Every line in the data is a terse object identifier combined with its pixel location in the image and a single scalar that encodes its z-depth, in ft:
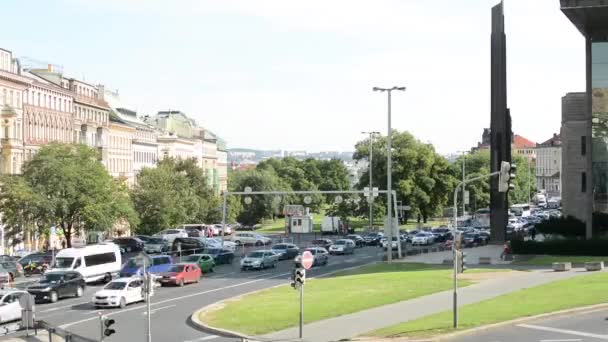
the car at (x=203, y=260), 209.01
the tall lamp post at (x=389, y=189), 221.89
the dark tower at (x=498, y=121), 281.33
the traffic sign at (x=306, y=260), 108.47
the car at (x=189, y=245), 262.47
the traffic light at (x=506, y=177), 125.29
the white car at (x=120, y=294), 144.15
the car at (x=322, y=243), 296.10
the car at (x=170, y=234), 304.09
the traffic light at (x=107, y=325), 90.27
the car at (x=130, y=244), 283.59
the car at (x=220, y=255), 238.48
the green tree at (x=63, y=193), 246.68
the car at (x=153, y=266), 181.85
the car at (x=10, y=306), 129.83
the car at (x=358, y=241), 325.73
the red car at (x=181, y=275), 178.40
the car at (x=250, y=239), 321.40
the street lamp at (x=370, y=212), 401.62
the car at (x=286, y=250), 252.62
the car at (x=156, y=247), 262.26
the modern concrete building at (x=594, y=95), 246.06
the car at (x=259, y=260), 219.41
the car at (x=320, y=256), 230.62
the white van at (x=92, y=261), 181.27
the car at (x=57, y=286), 154.92
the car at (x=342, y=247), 278.67
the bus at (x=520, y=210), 525.47
